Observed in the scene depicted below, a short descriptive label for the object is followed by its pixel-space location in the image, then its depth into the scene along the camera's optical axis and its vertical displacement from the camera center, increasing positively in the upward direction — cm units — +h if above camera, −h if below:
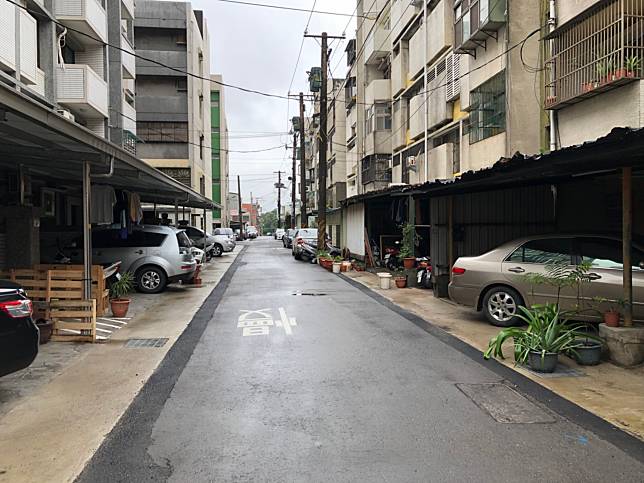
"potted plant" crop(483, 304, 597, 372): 656 -126
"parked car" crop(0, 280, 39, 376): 489 -79
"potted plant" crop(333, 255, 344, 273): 2106 -100
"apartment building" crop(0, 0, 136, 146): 1473 +601
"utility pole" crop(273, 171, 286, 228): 8811 +839
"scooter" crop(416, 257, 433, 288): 1553 -102
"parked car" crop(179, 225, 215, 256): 2669 +29
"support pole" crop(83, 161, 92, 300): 884 +7
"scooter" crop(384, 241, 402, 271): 2039 -77
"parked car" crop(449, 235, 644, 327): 799 -58
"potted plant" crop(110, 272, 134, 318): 1061 -112
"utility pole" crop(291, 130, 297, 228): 5483 +831
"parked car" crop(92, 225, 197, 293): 1446 -33
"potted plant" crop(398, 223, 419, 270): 1762 -7
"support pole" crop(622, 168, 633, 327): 700 -8
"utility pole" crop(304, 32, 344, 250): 2589 +446
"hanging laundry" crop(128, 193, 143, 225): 1602 +104
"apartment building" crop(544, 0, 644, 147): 1030 +341
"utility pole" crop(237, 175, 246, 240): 7434 +216
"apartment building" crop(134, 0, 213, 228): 3847 +1055
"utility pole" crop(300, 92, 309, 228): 4096 +479
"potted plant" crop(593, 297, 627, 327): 711 -98
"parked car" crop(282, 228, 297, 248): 4493 +10
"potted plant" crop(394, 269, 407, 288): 1585 -120
